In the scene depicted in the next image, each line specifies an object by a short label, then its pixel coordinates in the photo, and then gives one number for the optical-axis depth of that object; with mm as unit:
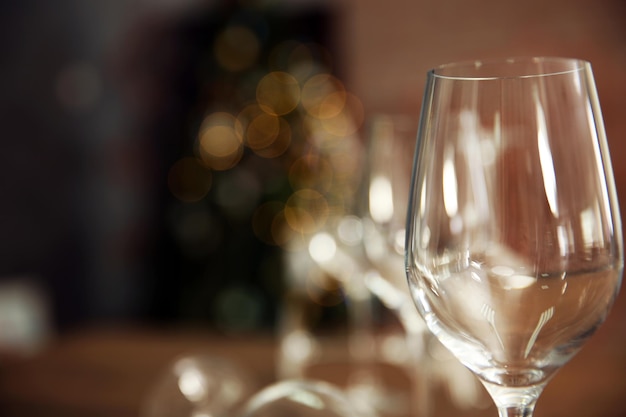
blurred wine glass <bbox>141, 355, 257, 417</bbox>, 763
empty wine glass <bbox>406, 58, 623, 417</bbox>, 568
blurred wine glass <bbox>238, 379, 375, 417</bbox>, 689
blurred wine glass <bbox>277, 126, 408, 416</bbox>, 1155
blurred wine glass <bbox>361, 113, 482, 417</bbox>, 837
